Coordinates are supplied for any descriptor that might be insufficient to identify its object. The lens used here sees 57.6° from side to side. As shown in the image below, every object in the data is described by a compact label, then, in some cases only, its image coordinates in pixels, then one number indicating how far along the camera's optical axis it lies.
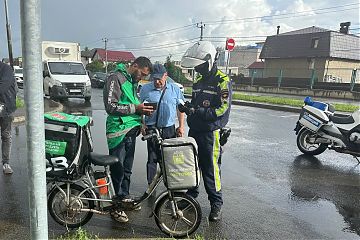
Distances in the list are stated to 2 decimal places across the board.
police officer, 3.74
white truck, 15.74
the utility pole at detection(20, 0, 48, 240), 1.70
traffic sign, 18.14
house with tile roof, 42.44
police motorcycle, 6.64
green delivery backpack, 3.27
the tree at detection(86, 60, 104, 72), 51.42
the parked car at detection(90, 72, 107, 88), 29.95
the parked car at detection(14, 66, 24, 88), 26.20
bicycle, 3.42
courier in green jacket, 3.57
